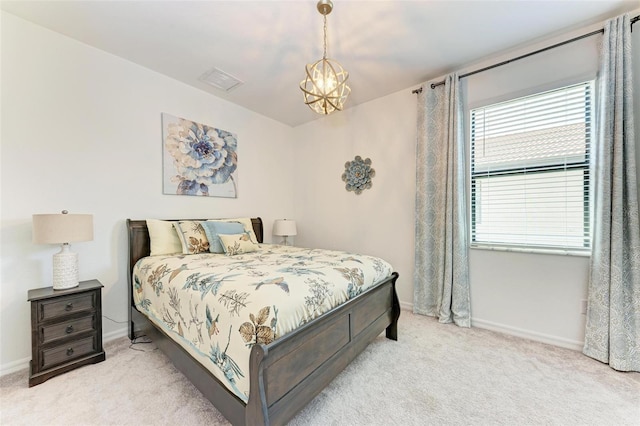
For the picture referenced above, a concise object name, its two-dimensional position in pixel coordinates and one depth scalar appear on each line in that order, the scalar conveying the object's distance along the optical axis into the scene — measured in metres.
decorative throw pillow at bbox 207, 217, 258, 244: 3.06
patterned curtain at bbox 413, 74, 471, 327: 2.68
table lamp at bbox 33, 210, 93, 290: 1.82
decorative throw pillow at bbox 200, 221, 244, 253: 2.72
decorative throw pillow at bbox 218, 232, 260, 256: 2.65
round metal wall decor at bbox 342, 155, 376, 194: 3.54
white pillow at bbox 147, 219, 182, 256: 2.54
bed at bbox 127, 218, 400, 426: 1.13
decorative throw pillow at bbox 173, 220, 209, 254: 2.61
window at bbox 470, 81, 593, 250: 2.23
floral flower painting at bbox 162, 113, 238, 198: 2.89
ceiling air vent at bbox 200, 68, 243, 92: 2.82
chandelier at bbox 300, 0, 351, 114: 1.83
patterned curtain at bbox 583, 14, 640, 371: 1.90
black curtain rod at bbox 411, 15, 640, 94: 2.08
